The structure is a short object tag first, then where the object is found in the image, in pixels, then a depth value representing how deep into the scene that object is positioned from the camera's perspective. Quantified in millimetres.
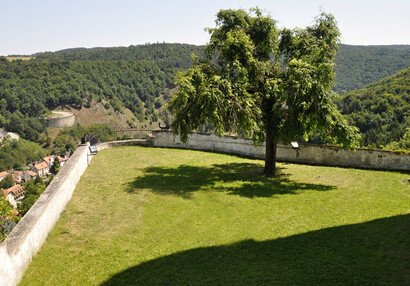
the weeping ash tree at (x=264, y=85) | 13508
